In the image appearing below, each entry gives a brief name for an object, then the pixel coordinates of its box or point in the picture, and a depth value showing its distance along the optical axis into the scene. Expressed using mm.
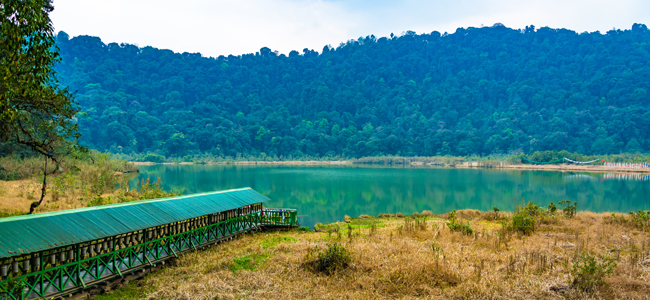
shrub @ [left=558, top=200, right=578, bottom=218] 16655
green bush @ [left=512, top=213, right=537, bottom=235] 13492
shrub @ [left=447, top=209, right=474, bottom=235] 12969
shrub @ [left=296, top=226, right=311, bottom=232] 15234
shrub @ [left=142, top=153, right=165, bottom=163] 89438
